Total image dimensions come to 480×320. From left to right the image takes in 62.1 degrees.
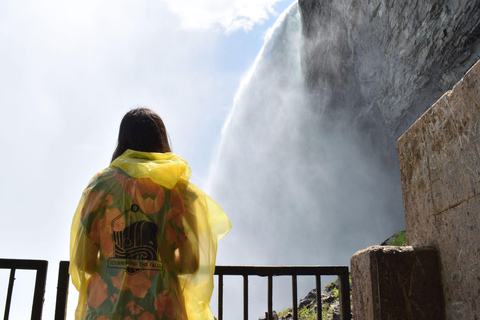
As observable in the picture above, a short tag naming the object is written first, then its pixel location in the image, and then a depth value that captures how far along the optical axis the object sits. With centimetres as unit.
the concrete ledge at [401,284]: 200
